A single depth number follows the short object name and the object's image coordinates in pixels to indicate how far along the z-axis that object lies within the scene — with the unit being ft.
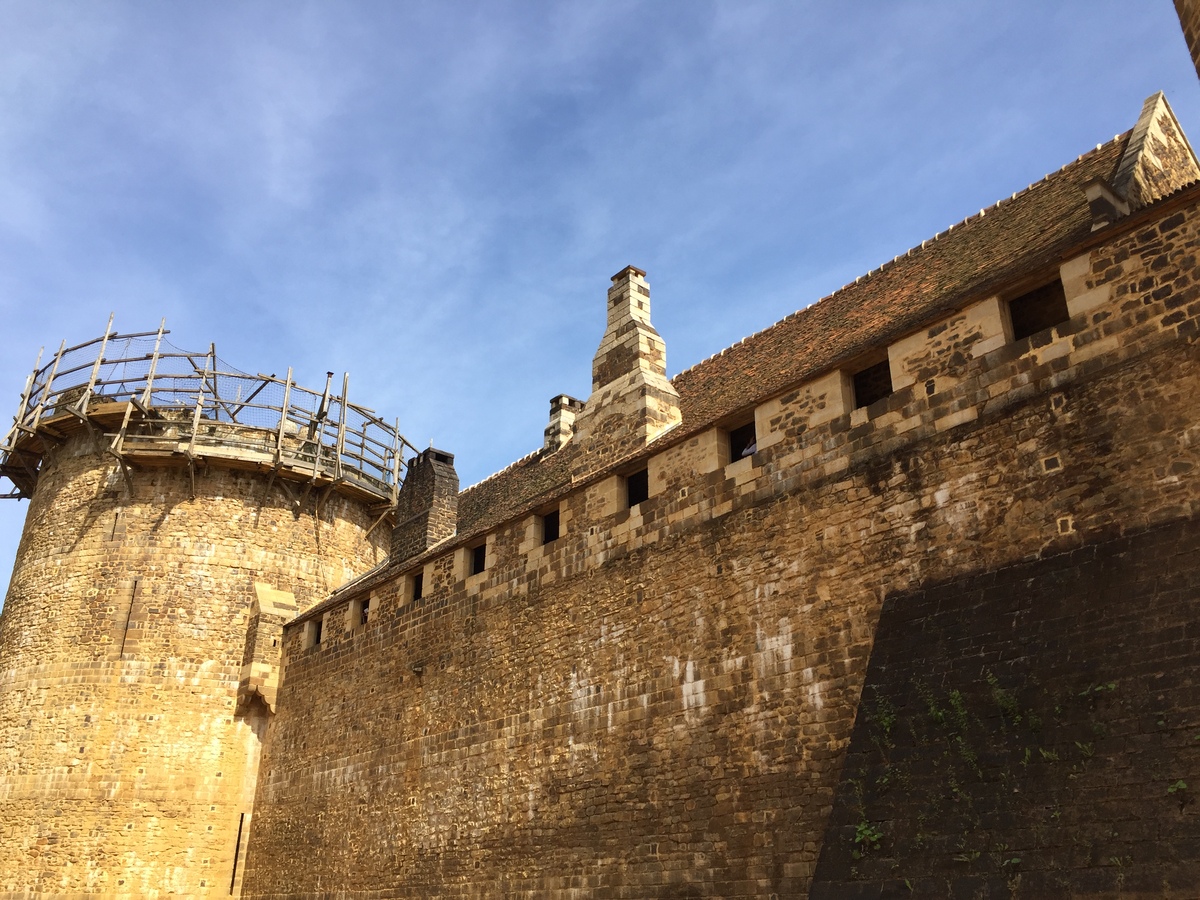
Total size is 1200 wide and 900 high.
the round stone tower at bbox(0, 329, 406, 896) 52.19
